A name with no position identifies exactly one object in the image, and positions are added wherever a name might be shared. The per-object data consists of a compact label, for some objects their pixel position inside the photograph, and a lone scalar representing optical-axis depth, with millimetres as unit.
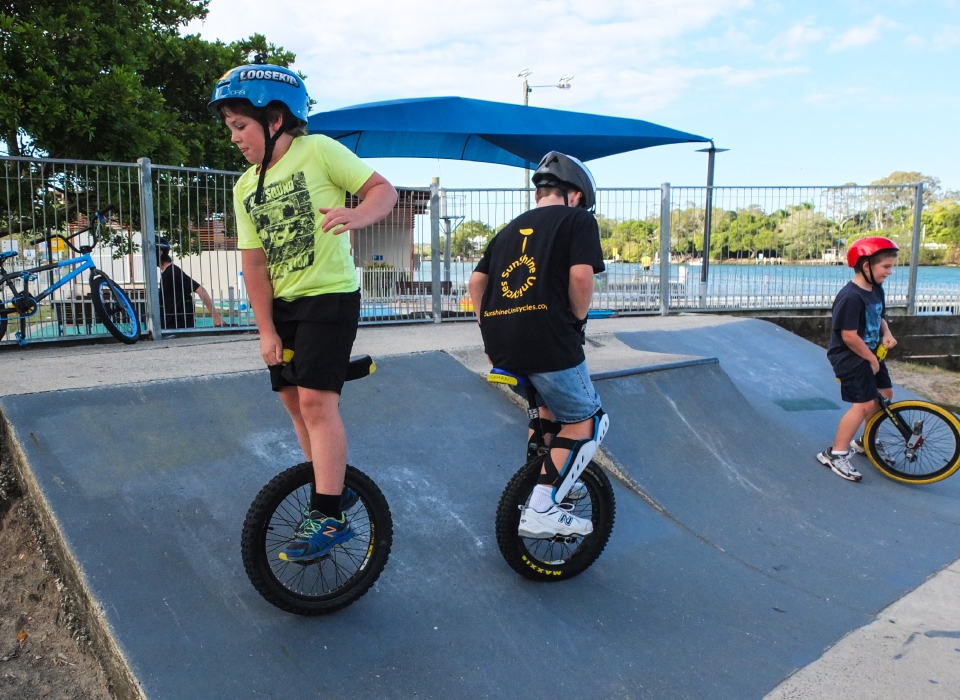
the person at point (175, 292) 7162
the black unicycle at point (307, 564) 2336
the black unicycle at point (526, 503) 2809
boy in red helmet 4875
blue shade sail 9938
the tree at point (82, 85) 7562
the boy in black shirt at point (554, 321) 2717
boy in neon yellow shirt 2309
